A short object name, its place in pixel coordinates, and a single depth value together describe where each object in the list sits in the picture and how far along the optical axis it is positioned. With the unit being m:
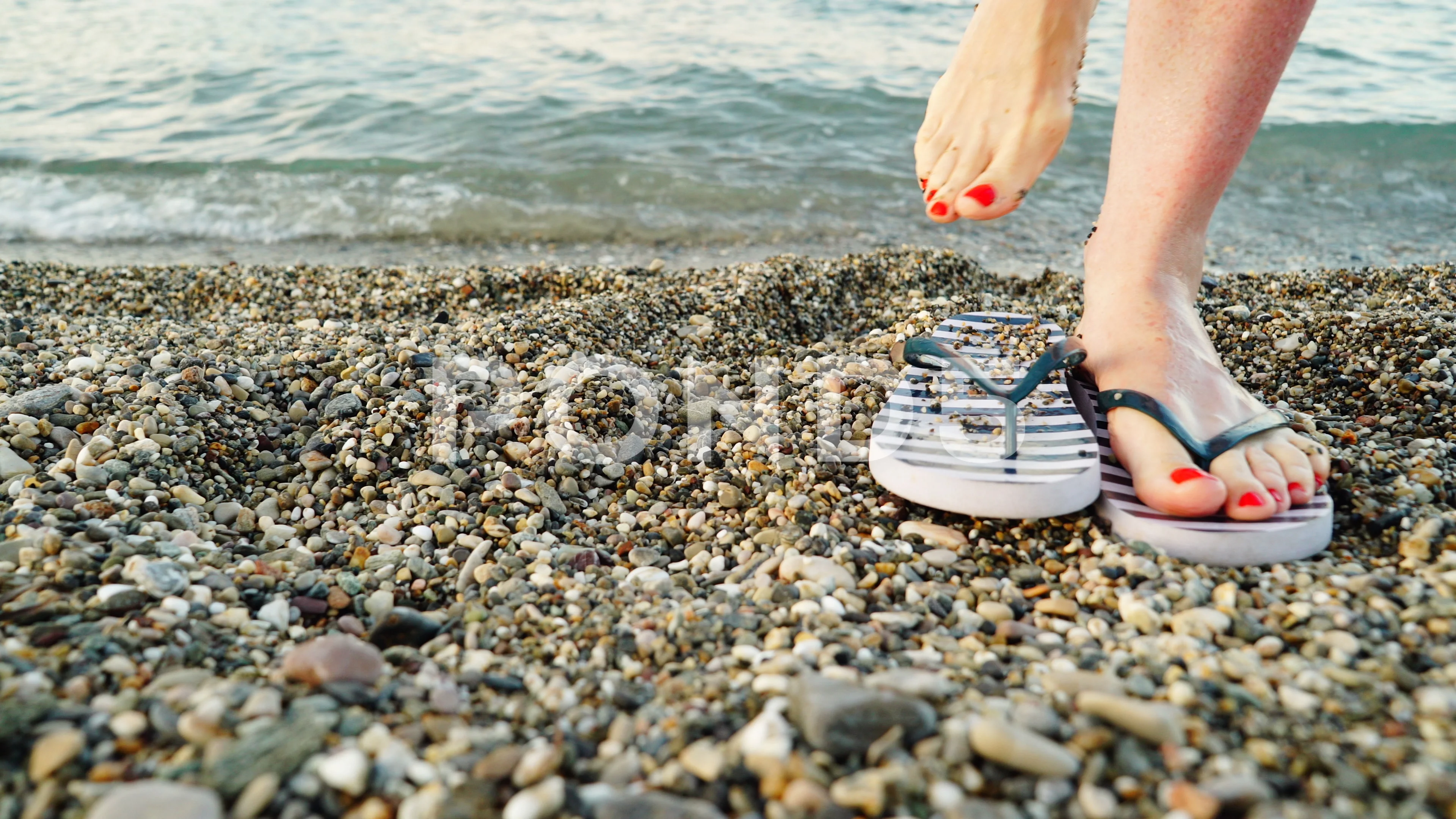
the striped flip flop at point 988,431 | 0.48
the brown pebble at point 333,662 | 0.38
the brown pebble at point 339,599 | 0.45
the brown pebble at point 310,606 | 0.44
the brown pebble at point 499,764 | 0.34
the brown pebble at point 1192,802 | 0.32
